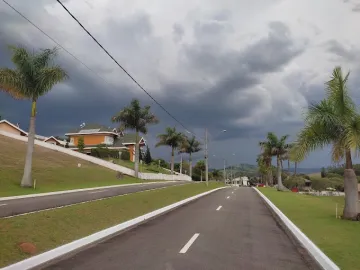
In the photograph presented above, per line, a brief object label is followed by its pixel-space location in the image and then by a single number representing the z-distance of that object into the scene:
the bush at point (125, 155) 89.19
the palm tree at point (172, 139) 84.12
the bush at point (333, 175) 131.98
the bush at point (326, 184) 99.59
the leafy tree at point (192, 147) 100.39
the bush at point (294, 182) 96.75
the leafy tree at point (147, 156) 114.14
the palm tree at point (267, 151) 59.78
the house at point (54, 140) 92.24
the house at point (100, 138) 93.31
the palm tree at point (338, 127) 16.83
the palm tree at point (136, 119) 59.81
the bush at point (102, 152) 80.88
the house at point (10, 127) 74.06
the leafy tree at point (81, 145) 84.19
